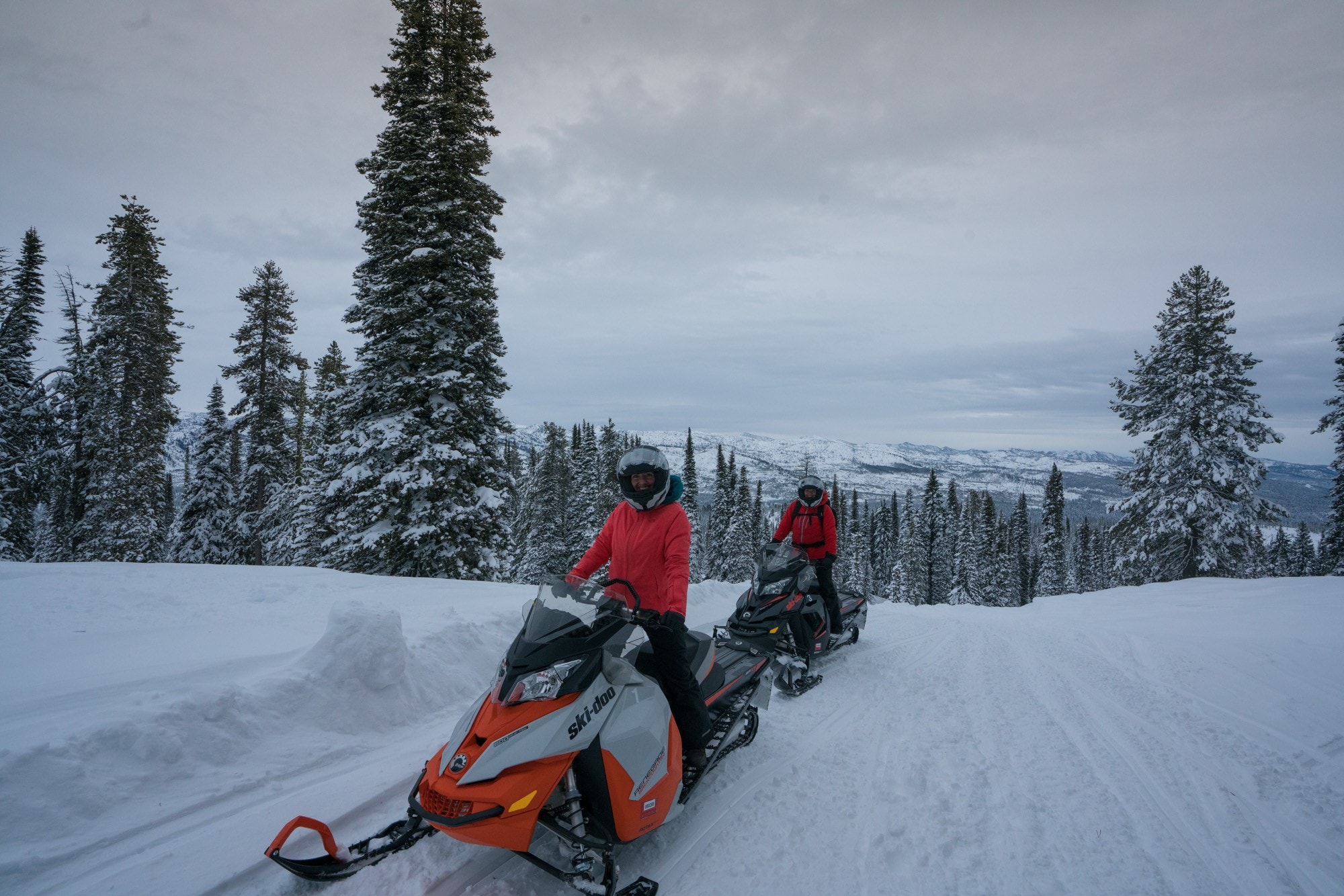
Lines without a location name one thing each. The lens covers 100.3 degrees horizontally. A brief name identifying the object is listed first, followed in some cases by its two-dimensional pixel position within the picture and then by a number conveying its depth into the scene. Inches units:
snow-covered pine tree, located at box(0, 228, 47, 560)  722.8
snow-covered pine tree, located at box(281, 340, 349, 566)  534.3
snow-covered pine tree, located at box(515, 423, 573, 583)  1379.2
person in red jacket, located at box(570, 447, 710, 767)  149.2
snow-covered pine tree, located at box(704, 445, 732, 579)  1672.0
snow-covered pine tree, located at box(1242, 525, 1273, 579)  761.0
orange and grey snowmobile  108.8
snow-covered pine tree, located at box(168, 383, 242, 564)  900.0
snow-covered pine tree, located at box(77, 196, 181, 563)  707.4
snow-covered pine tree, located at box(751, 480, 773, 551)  1672.1
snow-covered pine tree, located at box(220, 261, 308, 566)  869.8
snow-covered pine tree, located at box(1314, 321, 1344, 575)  764.6
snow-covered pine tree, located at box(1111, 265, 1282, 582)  741.9
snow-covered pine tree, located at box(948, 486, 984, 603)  1855.3
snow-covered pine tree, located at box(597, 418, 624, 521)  1444.4
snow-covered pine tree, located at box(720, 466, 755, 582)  1531.7
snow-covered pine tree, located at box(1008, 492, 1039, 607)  2308.1
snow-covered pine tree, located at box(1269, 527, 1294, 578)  2501.2
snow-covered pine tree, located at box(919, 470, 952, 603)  2188.7
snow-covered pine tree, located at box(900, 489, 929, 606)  1985.7
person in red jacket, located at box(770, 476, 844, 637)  306.0
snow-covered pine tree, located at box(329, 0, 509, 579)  495.8
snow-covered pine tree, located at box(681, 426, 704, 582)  1576.0
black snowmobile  258.4
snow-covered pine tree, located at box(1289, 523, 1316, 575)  2357.3
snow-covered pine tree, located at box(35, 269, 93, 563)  741.3
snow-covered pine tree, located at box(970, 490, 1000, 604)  1866.4
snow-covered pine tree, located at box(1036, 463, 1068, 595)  2103.8
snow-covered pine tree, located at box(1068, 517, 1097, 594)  2568.9
